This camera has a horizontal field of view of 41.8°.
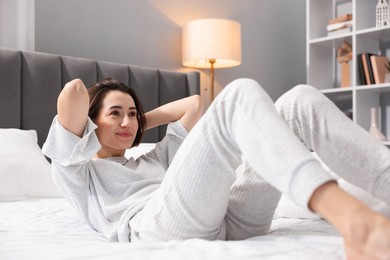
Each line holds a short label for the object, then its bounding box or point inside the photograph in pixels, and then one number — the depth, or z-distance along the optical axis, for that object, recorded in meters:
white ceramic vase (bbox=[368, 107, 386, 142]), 3.29
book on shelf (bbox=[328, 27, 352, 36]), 3.53
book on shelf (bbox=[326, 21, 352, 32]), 3.51
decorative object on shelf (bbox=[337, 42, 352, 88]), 3.57
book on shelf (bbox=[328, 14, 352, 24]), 3.52
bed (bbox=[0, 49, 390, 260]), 1.01
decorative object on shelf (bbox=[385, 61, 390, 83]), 3.32
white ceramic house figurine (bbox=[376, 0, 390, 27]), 3.31
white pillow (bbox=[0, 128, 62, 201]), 1.98
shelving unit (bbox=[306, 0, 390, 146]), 3.39
